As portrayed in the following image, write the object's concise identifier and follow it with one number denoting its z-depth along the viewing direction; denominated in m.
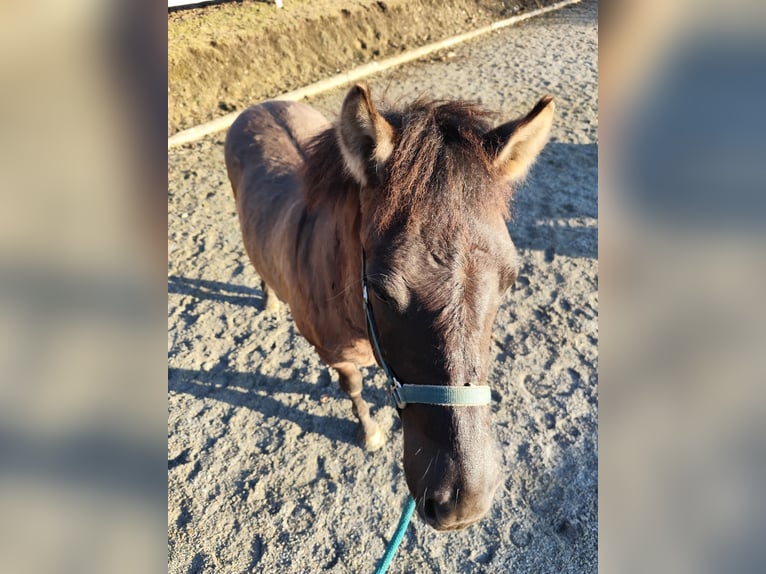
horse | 1.41
